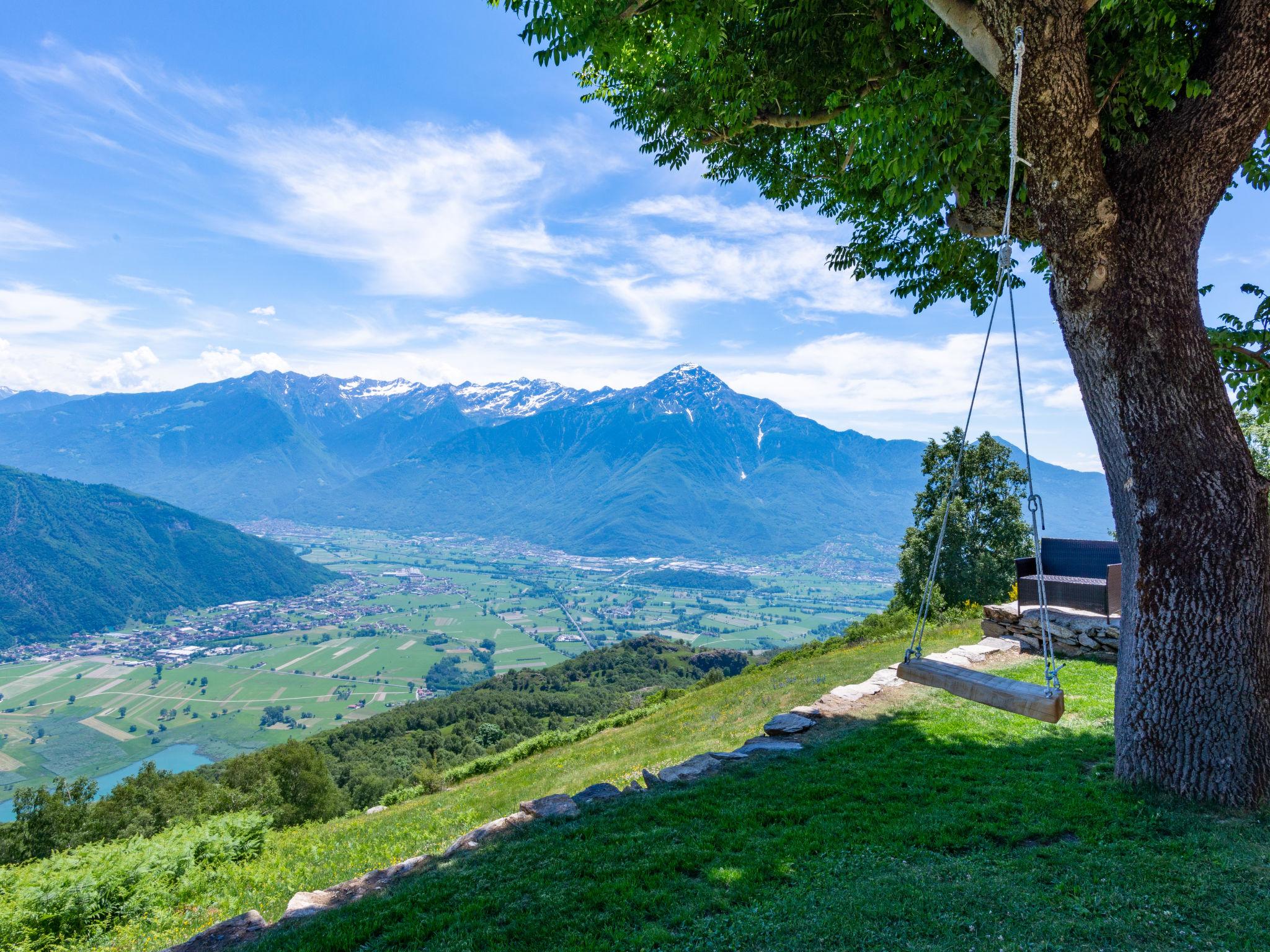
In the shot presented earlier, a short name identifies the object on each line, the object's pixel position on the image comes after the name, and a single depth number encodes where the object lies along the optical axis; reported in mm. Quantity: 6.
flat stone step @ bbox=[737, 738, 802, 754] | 7086
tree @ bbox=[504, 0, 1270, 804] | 4539
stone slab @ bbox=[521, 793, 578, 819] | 5730
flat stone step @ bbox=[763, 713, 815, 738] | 7770
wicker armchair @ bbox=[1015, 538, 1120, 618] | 10875
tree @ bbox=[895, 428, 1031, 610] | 22172
